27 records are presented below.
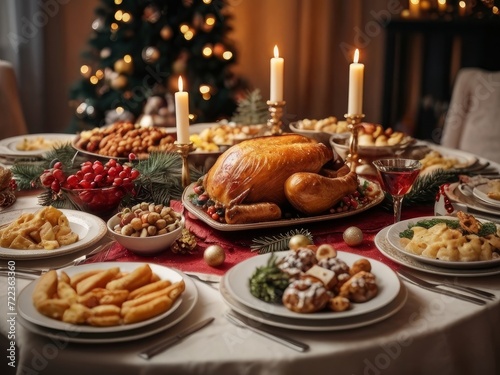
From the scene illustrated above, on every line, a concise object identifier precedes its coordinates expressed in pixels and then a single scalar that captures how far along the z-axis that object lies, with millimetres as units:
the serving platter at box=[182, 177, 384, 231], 1745
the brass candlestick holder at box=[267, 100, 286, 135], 2512
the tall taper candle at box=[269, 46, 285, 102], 2477
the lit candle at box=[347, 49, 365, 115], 2184
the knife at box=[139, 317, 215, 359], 1185
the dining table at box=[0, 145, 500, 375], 1180
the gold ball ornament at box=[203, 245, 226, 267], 1600
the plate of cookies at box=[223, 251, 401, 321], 1263
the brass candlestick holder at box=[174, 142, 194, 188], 2062
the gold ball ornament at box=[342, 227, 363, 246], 1747
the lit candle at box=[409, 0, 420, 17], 5861
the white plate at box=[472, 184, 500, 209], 1982
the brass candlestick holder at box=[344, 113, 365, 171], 2172
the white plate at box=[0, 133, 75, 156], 2592
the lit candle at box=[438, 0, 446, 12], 5581
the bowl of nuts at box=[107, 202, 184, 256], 1640
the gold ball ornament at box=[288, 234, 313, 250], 1613
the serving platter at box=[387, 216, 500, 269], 1501
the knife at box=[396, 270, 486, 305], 1405
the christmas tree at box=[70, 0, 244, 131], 4809
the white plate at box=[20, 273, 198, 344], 1211
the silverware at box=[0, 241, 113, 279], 1555
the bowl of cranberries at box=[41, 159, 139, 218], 1923
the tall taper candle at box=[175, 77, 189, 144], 2053
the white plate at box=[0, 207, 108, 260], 1604
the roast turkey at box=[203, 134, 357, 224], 1777
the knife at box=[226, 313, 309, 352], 1209
